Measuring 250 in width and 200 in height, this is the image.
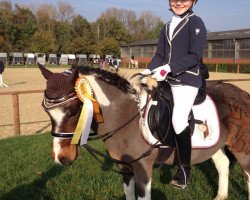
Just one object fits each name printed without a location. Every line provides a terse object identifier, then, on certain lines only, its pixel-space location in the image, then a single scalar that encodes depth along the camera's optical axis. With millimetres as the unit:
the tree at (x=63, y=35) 76188
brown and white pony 2957
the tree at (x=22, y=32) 70688
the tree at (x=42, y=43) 69125
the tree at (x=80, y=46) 73438
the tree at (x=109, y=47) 74994
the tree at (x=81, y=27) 80500
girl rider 3359
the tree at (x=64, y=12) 89125
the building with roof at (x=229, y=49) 46781
